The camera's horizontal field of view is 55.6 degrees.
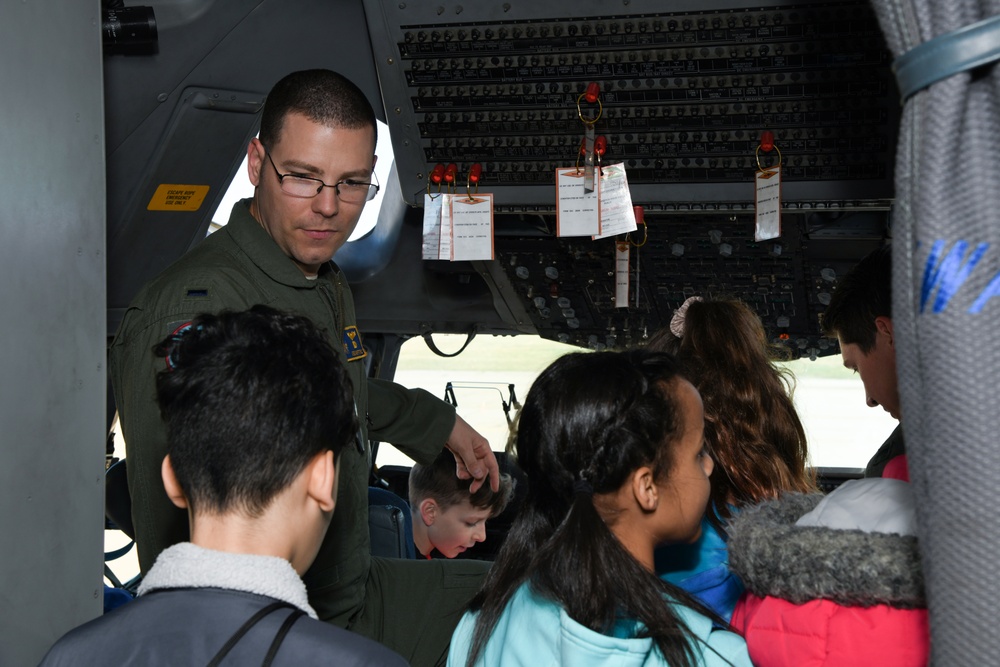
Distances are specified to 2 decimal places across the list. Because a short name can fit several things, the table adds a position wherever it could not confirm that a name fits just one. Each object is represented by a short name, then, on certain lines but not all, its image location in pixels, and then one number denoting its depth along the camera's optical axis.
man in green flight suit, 1.73
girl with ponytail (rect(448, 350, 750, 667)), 1.27
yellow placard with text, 2.84
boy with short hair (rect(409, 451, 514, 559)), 2.86
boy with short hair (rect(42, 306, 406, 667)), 1.03
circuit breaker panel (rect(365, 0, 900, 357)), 2.35
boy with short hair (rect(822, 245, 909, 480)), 1.98
